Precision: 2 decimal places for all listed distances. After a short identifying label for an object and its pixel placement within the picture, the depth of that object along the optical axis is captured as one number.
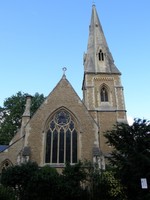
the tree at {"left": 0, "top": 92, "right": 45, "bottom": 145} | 31.33
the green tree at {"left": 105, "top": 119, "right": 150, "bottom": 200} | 11.83
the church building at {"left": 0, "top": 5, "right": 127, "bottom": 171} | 18.81
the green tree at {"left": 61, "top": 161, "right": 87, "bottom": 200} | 13.73
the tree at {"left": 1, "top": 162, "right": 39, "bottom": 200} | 14.69
